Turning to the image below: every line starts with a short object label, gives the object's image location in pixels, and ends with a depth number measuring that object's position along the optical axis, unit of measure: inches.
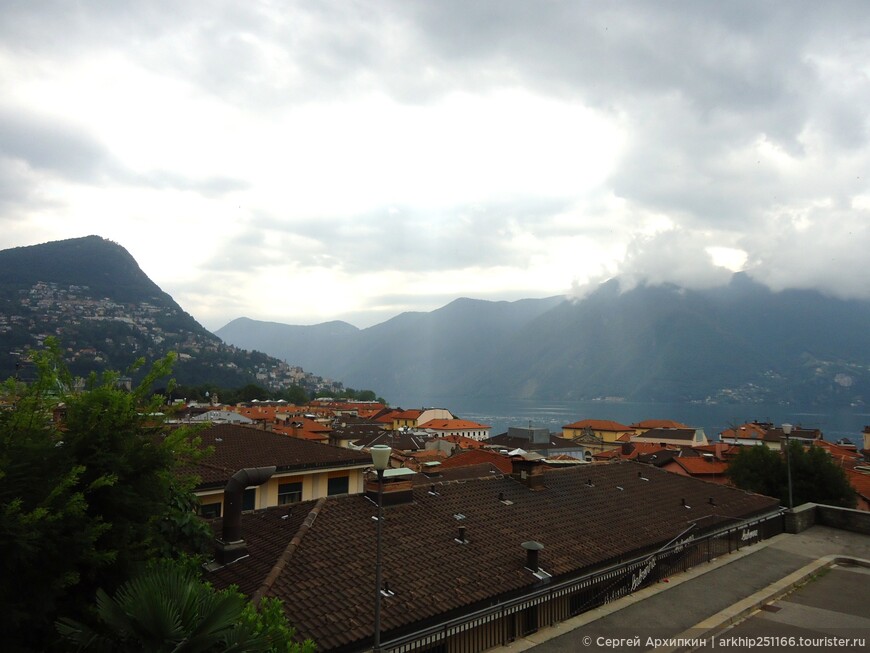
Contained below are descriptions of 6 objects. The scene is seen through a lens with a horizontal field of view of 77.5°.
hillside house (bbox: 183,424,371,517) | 675.4
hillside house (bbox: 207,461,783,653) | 360.2
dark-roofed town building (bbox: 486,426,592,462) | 3056.1
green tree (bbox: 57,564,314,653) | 156.2
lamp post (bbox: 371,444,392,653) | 311.9
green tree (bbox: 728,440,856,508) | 1349.7
